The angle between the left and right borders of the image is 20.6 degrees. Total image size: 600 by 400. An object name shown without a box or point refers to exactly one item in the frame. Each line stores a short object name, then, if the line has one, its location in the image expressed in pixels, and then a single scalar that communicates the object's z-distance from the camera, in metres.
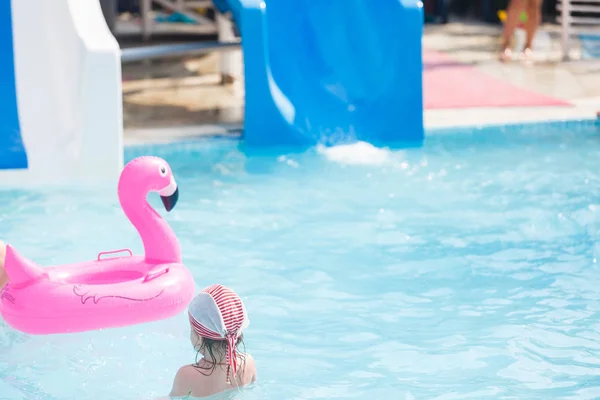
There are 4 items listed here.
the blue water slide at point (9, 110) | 10.81
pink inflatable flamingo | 6.72
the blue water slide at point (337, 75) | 12.78
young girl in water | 5.29
